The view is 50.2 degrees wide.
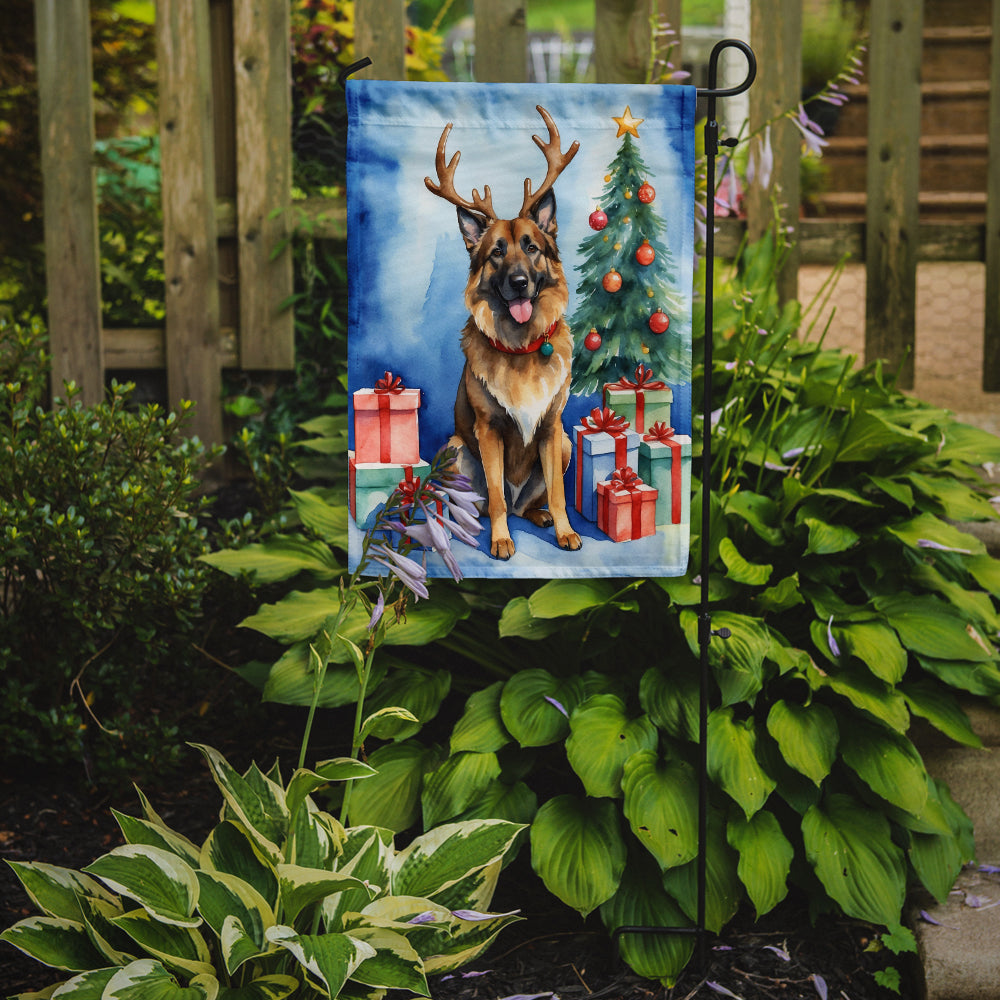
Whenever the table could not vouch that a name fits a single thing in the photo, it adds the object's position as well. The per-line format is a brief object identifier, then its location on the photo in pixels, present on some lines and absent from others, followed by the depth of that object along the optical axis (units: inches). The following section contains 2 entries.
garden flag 73.0
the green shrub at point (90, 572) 95.3
